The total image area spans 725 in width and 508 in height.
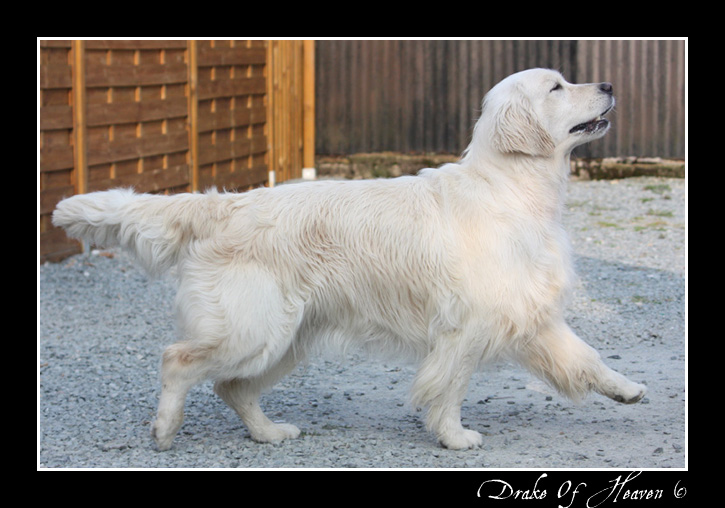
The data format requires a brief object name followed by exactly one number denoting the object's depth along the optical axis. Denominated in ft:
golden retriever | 27.40
